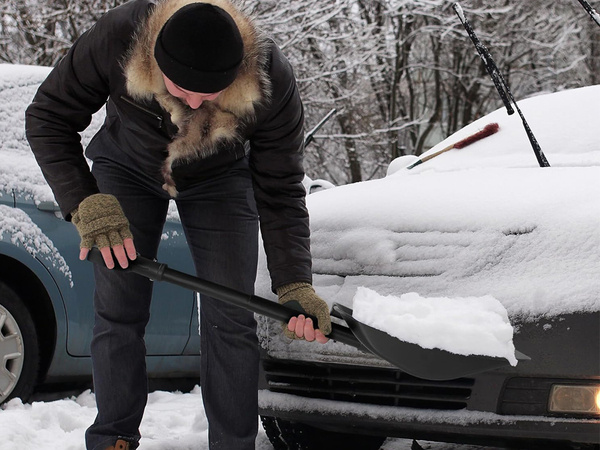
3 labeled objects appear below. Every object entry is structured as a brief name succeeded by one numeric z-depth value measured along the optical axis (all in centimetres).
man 240
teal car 363
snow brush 389
